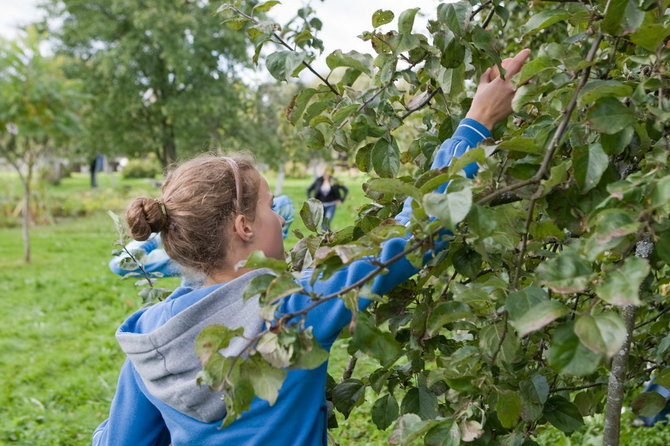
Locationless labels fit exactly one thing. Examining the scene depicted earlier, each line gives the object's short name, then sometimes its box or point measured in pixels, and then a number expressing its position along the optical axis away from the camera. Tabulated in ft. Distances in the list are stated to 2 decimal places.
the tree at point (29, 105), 37.01
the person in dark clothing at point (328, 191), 39.68
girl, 4.64
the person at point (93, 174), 94.02
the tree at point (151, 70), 65.00
